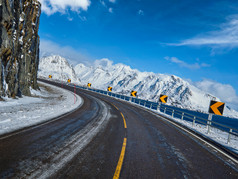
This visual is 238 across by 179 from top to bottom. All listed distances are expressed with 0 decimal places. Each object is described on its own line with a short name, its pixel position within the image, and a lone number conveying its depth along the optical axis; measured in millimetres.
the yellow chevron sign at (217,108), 10359
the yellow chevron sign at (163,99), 20797
